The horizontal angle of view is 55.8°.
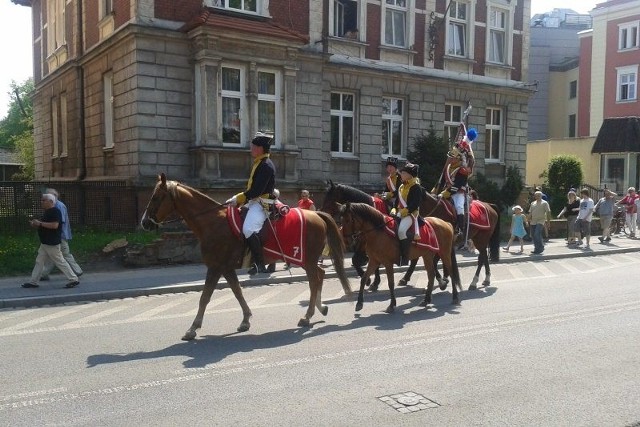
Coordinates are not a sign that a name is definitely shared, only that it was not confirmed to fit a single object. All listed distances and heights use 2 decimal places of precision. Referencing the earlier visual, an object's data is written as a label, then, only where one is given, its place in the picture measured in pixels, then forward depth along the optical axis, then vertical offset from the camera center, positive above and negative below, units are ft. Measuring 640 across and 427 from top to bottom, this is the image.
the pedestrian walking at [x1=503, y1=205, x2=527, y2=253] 64.03 -5.66
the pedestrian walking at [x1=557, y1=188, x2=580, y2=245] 70.79 -4.98
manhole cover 17.99 -7.05
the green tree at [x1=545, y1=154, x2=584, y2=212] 99.09 -0.38
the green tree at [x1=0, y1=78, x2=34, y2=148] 215.51 +19.11
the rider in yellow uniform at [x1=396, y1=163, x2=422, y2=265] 32.78 -2.01
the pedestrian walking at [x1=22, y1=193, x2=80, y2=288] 39.11 -4.88
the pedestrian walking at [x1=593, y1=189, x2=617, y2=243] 75.87 -5.02
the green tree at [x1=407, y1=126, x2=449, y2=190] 70.64 +1.85
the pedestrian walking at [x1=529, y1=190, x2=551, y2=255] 62.39 -4.85
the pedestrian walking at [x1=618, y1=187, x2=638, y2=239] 81.05 -5.06
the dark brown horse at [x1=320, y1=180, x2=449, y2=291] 36.37 -1.63
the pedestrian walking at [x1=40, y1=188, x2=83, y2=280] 40.86 -5.50
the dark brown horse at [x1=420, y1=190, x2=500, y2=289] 41.42 -4.09
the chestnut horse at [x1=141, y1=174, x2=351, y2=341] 26.96 -2.66
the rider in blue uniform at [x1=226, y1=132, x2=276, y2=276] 27.48 -1.25
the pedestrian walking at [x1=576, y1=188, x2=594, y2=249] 69.56 -4.97
